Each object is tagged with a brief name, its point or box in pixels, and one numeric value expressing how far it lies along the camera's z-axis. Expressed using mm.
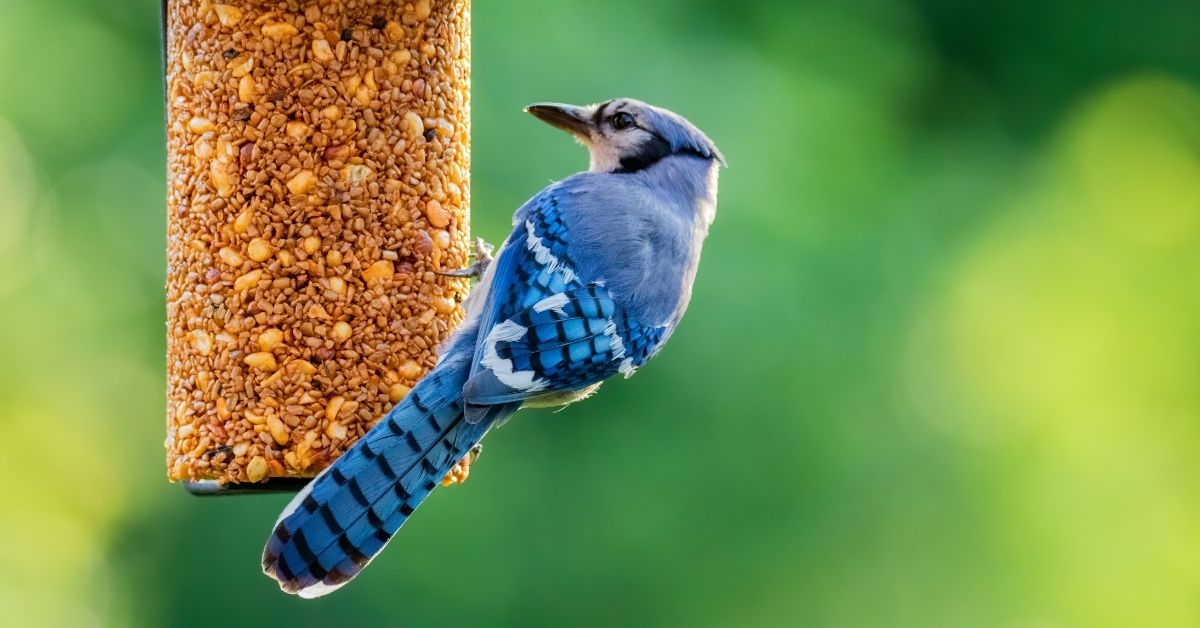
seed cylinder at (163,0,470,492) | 5957
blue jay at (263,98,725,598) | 5484
